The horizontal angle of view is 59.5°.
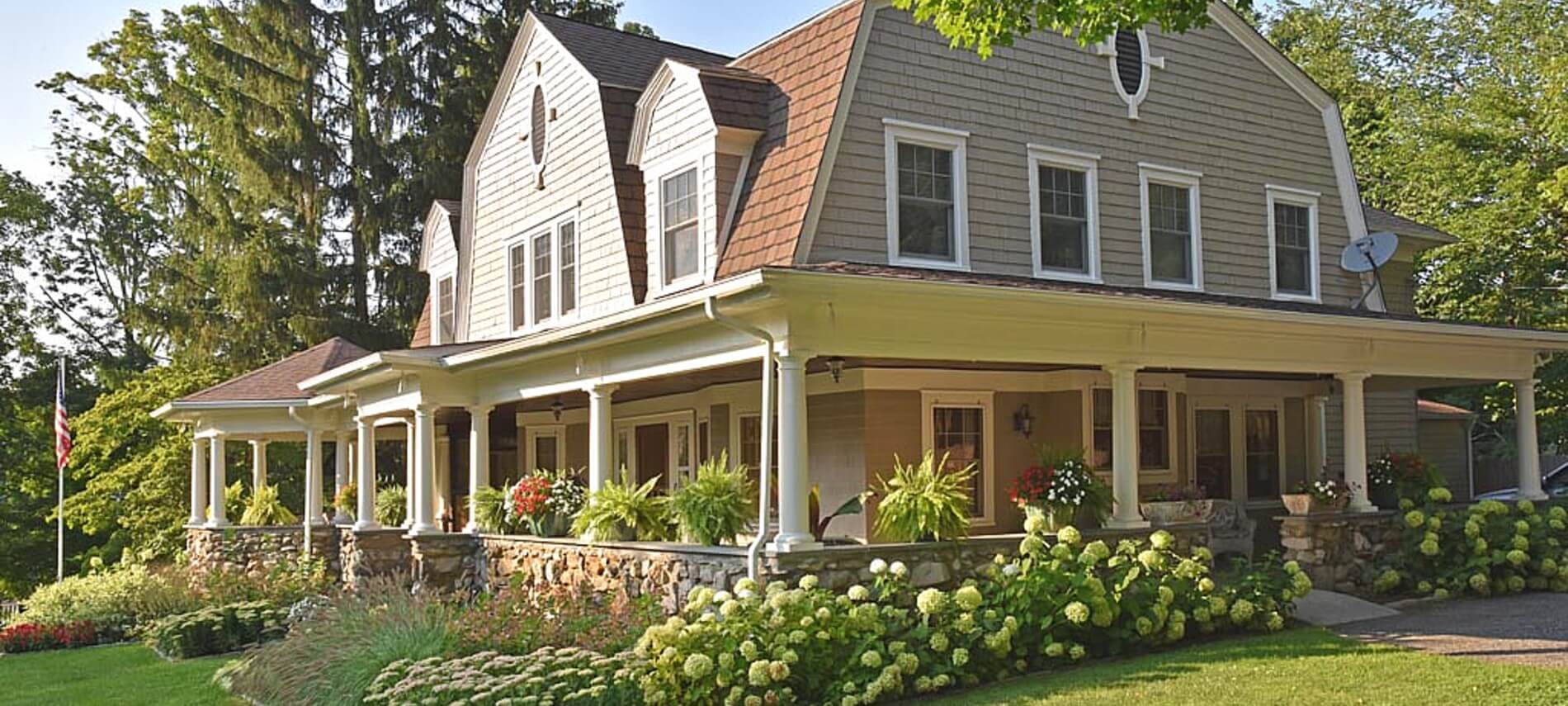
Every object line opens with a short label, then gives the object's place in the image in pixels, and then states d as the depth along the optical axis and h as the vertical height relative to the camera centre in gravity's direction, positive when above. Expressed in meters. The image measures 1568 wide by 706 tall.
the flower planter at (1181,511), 14.25 -1.03
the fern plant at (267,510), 24.14 -1.48
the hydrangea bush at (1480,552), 13.20 -1.40
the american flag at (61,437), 23.89 -0.12
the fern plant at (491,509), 15.95 -1.00
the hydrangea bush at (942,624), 9.24 -1.50
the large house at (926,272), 12.20 +1.58
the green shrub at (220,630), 15.64 -2.32
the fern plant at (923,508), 11.27 -0.75
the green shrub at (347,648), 10.64 -1.80
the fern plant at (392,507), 21.95 -1.32
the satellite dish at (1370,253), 16.20 +1.88
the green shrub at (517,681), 9.27 -1.78
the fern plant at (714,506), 12.10 -0.77
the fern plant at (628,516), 13.14 -0.91
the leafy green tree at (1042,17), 9.62 +2.83
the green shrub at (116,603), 18.66 -2.41
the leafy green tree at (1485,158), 23.39 +4.47
